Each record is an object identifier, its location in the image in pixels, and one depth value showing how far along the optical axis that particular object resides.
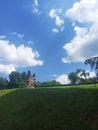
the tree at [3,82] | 42.52
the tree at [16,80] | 41.08
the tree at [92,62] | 14.38
